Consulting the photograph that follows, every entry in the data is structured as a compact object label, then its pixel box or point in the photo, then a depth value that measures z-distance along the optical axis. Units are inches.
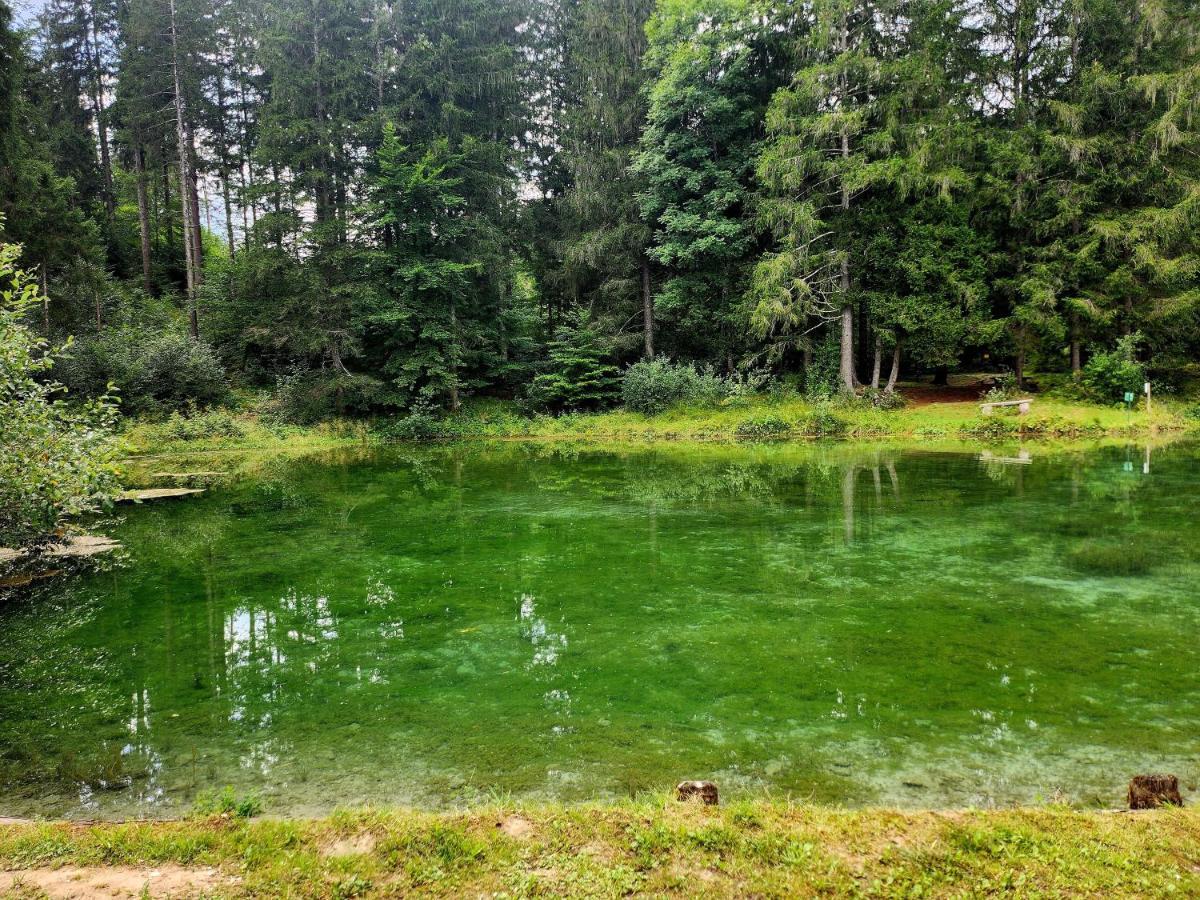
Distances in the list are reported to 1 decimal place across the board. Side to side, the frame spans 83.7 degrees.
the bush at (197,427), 795.4
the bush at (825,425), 811.4
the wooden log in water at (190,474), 603.2
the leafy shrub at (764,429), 831.7
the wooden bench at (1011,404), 748.6
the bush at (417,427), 914.7
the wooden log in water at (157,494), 473.1
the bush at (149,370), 814.5
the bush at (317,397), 916.6
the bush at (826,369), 904.9
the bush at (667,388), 919.7
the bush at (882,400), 848.3
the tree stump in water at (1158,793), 108.2
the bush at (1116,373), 792.9
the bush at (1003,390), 819.4
